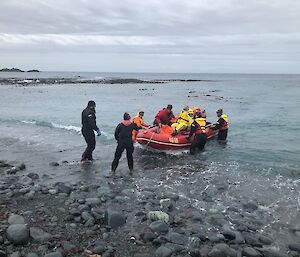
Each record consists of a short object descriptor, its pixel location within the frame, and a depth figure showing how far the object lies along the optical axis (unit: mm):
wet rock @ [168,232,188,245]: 6759
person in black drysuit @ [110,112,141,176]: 11047
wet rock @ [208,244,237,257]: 6277
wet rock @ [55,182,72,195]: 9188
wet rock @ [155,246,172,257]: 6250
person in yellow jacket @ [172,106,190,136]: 14719
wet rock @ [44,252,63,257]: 5918
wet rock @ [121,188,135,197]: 9188
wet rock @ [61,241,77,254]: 6189
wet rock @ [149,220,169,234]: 7133
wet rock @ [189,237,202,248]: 6688
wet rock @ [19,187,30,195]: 8916
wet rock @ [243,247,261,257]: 6371
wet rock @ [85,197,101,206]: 8320
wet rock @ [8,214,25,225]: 7122
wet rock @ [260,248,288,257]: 6413
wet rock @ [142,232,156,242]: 6798
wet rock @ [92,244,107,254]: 6223
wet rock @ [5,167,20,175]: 10969
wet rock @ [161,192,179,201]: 9021
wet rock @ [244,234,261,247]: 6820
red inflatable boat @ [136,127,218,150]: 13930
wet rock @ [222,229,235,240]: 6984
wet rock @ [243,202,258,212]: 8625
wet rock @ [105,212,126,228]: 7336
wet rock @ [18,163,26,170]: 11530
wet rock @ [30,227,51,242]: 6520
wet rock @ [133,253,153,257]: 6172
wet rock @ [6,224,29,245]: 6355
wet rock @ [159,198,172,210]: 8352
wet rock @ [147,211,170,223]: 7613
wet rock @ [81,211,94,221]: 7509
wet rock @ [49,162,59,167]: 12102
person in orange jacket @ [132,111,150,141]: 14883
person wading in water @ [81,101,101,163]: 11820
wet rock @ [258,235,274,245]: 6945
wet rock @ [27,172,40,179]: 10512
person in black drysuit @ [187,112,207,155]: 14102
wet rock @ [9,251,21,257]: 5898
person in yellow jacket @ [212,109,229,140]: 16547
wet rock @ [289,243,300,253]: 6704
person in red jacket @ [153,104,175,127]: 15607
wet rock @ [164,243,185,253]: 6432
